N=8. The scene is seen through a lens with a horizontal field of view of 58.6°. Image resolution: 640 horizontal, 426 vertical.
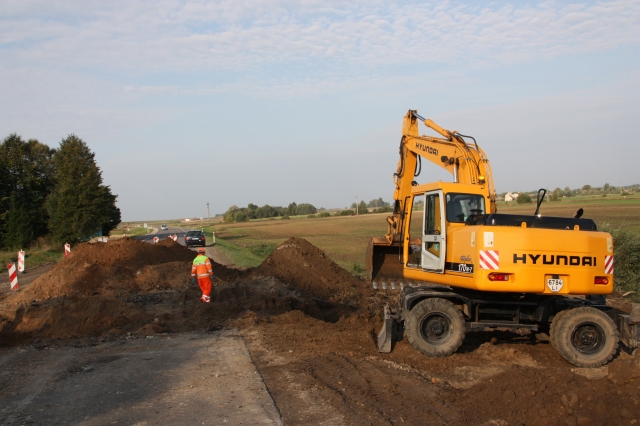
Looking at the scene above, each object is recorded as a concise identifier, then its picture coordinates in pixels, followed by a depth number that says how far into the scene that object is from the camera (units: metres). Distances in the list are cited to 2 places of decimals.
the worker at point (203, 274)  14.41
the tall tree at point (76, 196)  43.78
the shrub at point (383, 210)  109.44
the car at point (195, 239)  44.38
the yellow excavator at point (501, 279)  8.34
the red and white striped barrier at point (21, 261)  25.95
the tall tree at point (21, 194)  41.78
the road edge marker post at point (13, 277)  20.22
